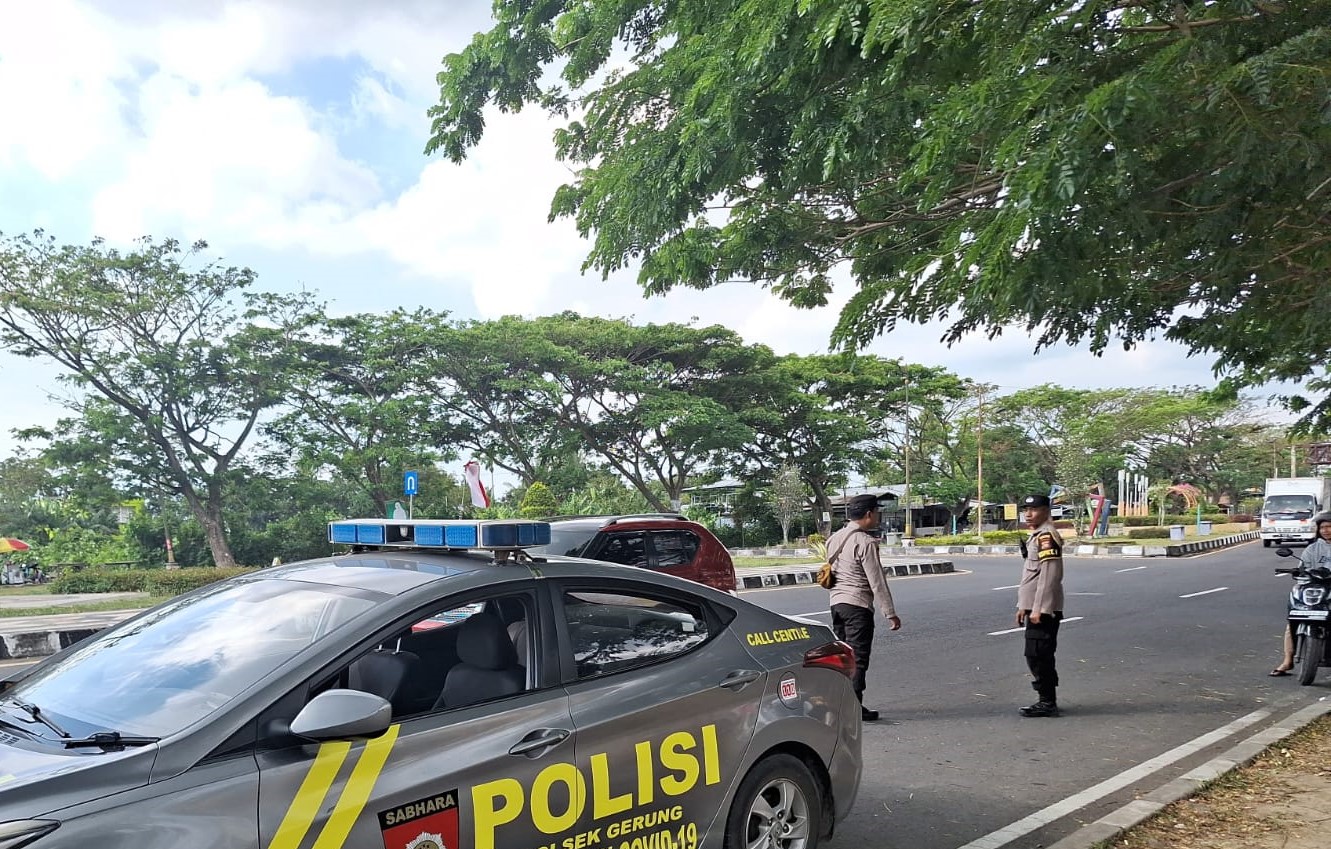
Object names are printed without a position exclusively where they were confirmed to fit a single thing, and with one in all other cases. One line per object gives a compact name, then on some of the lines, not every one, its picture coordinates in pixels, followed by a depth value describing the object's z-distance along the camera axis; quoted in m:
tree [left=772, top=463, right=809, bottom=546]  38.19
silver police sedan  2.44
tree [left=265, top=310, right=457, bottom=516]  29.91
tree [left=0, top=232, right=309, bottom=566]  25.16
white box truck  34.44
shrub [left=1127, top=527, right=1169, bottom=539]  42.75
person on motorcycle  8.38
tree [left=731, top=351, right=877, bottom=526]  38.75
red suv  8.61
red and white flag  19.41
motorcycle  8.16
